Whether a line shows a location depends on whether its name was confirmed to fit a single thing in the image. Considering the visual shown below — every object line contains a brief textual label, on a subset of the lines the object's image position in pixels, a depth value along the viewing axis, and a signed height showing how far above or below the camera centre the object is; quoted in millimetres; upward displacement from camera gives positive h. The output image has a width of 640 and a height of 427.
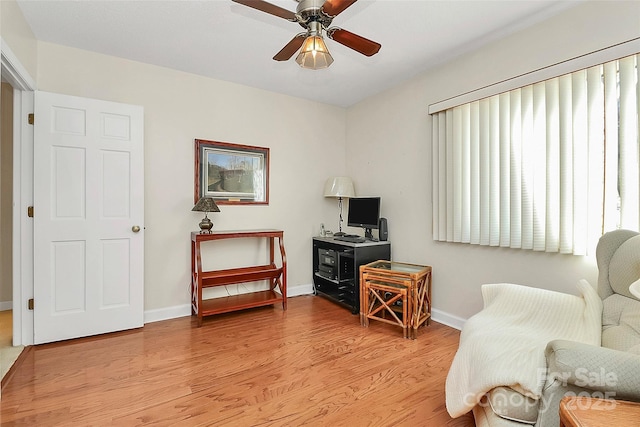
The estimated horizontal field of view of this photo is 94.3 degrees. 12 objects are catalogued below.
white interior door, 2398 -37
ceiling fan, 1487 +1026
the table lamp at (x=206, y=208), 2920 +46
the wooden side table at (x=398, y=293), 2561 -737
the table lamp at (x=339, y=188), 3722 +319
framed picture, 3184 +453
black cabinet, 3137 -606
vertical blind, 1813 +369
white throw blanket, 1212 -607
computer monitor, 3352 -3
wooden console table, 2881 -687
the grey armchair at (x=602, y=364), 985 -542
